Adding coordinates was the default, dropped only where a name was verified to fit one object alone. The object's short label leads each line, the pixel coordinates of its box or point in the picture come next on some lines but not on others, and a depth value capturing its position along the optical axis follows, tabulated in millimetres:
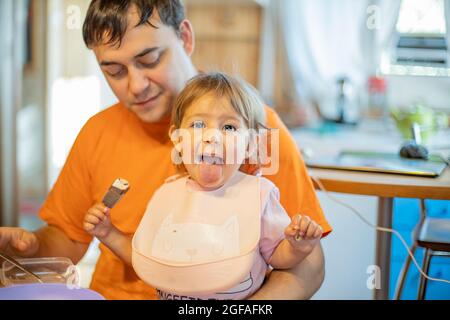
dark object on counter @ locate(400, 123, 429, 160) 1492
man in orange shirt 1052
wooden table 1216
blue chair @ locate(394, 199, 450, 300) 1173
